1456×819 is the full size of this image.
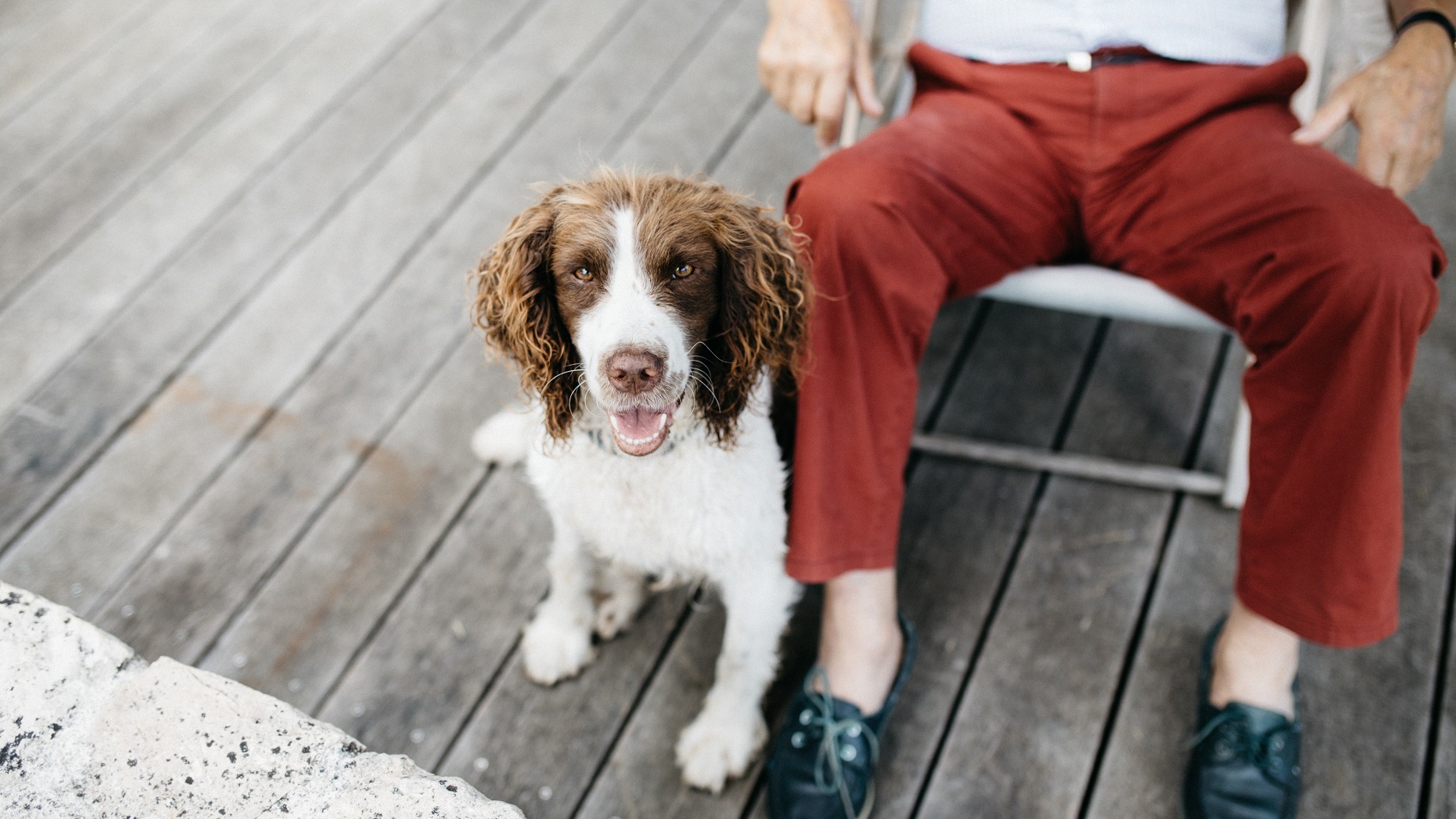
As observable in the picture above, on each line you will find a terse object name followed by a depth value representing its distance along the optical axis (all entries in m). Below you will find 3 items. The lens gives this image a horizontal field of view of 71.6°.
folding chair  1.73
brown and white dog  1.33
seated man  1.49
